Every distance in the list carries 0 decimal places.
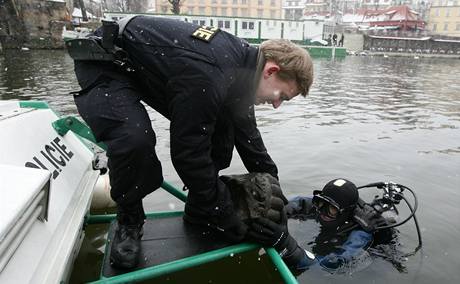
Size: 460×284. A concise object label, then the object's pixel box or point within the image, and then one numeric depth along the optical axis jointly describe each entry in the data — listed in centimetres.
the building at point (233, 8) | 7114
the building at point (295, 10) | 10106
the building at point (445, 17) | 6725
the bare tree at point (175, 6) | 4891
